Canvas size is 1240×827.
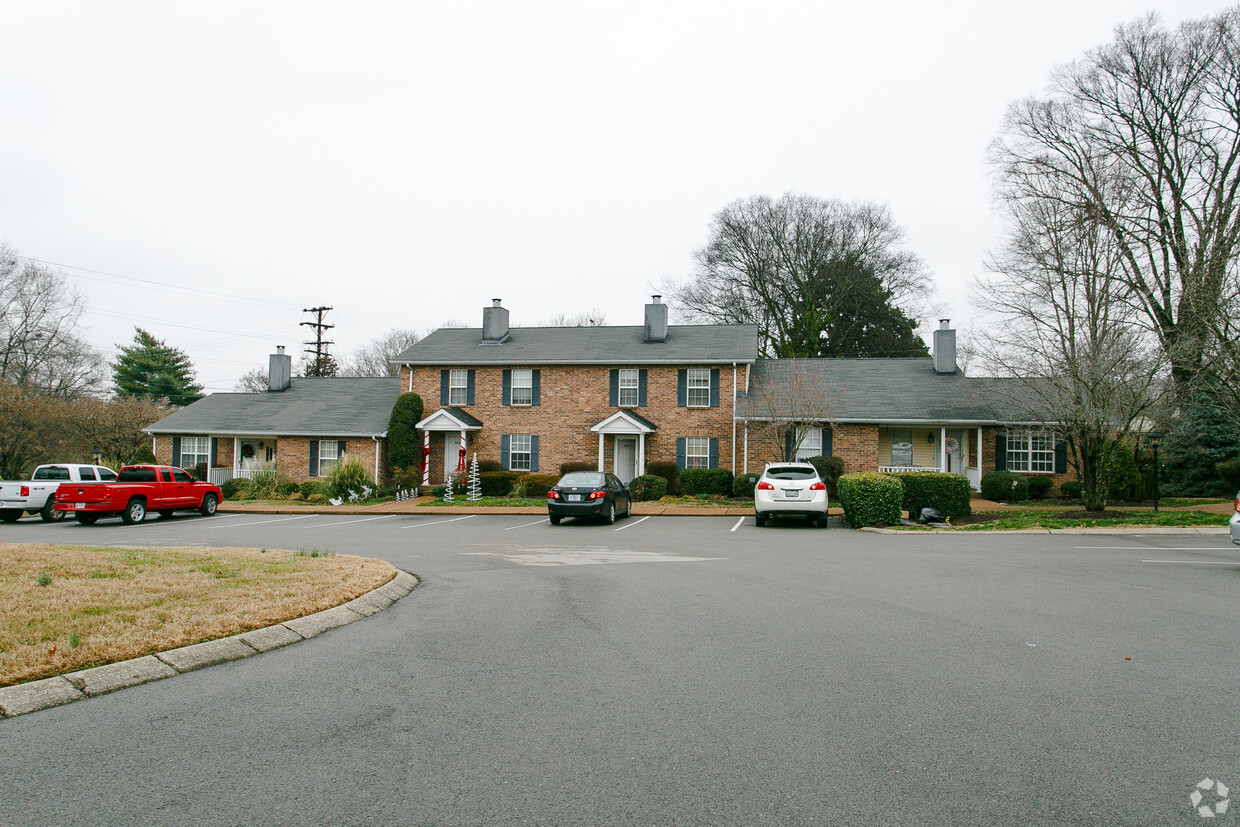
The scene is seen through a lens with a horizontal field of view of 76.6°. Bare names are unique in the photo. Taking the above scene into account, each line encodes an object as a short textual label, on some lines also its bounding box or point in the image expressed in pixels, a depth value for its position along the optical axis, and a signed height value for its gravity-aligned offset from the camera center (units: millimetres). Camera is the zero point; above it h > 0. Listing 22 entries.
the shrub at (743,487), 27547 -1196
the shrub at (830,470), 27469 -564
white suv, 18891 -948
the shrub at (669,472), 29422 -712
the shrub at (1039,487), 27094 -1102
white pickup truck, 23312 -1177
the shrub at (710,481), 28609 -1016
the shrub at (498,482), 30141 -1150
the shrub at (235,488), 31359 -1492
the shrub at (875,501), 19094 -1136
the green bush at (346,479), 28953 -1025
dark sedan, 20609 -1200
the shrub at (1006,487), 26234 -1090
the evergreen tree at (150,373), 56594 +5636
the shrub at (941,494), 20469 -1033
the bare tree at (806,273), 45719 +10772
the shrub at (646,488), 28000 -1260
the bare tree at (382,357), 67188 +8186
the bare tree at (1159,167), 23141 +10283
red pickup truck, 21516 -1332
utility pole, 52562 +7852
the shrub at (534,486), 29328 -1266
